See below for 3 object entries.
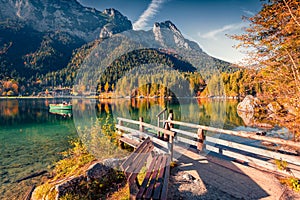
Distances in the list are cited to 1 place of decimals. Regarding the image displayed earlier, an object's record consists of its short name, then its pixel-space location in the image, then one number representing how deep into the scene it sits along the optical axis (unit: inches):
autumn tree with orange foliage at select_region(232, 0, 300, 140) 286.8
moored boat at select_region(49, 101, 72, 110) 2163.5
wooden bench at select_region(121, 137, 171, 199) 170.2
